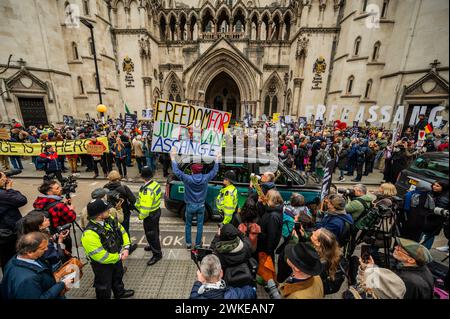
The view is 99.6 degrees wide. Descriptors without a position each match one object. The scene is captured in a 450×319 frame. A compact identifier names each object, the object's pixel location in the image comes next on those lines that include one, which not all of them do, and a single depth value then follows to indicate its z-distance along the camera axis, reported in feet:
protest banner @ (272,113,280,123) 48.07
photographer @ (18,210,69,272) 7.75
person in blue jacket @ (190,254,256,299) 5.74
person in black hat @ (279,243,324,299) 5.97
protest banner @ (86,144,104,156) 25.82
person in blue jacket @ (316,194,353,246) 9.52
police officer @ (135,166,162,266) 11.20
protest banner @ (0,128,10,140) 29.58
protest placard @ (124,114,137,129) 34.32
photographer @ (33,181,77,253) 9.88
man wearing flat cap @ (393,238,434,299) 5.74
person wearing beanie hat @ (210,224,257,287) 6.40
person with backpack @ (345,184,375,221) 11.02
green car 15.51
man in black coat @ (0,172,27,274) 9.53
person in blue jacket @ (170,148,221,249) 12.57
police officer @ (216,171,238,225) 11.74
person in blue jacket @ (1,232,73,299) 5.64
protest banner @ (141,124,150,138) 29.22
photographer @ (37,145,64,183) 21.88
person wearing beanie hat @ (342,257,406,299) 5.26
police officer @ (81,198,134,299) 7.64
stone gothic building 46.83
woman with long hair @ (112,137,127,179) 25.09
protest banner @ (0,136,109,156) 26.71
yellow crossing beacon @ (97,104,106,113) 40.25
